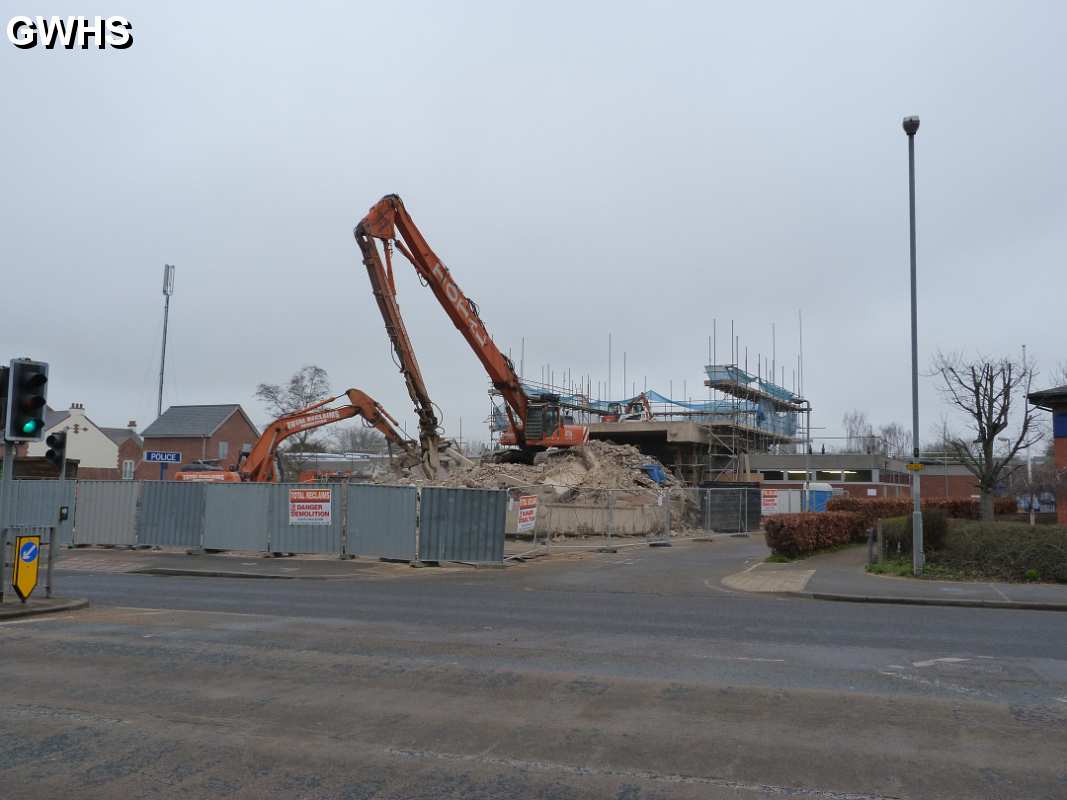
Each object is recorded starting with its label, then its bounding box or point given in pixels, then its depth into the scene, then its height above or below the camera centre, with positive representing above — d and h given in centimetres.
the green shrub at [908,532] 2109 -88
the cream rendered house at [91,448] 6794 +226
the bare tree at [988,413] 3002 +307
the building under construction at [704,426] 5347 +398
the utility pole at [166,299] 4784 +995
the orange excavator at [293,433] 2939 +165
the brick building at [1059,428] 2861 +236
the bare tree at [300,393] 6581 +658
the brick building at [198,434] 6406 +325
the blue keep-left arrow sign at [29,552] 1394 -123
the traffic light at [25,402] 1384 +112
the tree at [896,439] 9616 +657
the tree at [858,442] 7150 +477
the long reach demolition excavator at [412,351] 2881 +523
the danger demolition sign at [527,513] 2702 -80
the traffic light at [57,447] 1544 +48
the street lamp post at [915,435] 1970 +138
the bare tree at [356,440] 10515 +542
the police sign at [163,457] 3453 +81
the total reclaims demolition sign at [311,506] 2397 -68
